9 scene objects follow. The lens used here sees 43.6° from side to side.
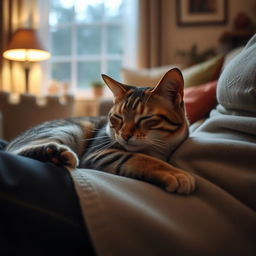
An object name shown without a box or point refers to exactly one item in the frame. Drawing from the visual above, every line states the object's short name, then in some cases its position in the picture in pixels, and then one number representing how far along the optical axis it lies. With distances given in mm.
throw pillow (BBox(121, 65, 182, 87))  1946
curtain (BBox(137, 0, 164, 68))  2676
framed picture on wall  2670
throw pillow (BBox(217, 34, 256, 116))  600
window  3066
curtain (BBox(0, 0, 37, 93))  2787
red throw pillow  1221
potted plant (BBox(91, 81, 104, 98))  2811
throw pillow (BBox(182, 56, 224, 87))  1542
